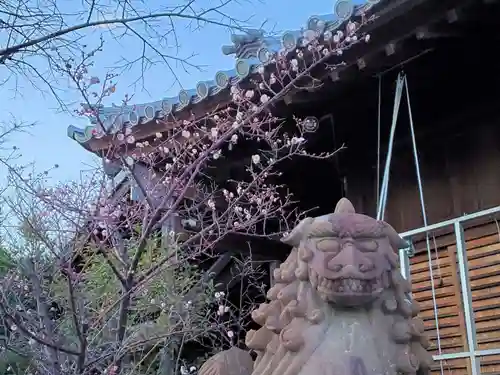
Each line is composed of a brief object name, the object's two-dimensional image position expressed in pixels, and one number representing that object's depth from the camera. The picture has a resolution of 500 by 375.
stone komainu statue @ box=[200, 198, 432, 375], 2.23
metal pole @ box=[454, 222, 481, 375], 3.78
